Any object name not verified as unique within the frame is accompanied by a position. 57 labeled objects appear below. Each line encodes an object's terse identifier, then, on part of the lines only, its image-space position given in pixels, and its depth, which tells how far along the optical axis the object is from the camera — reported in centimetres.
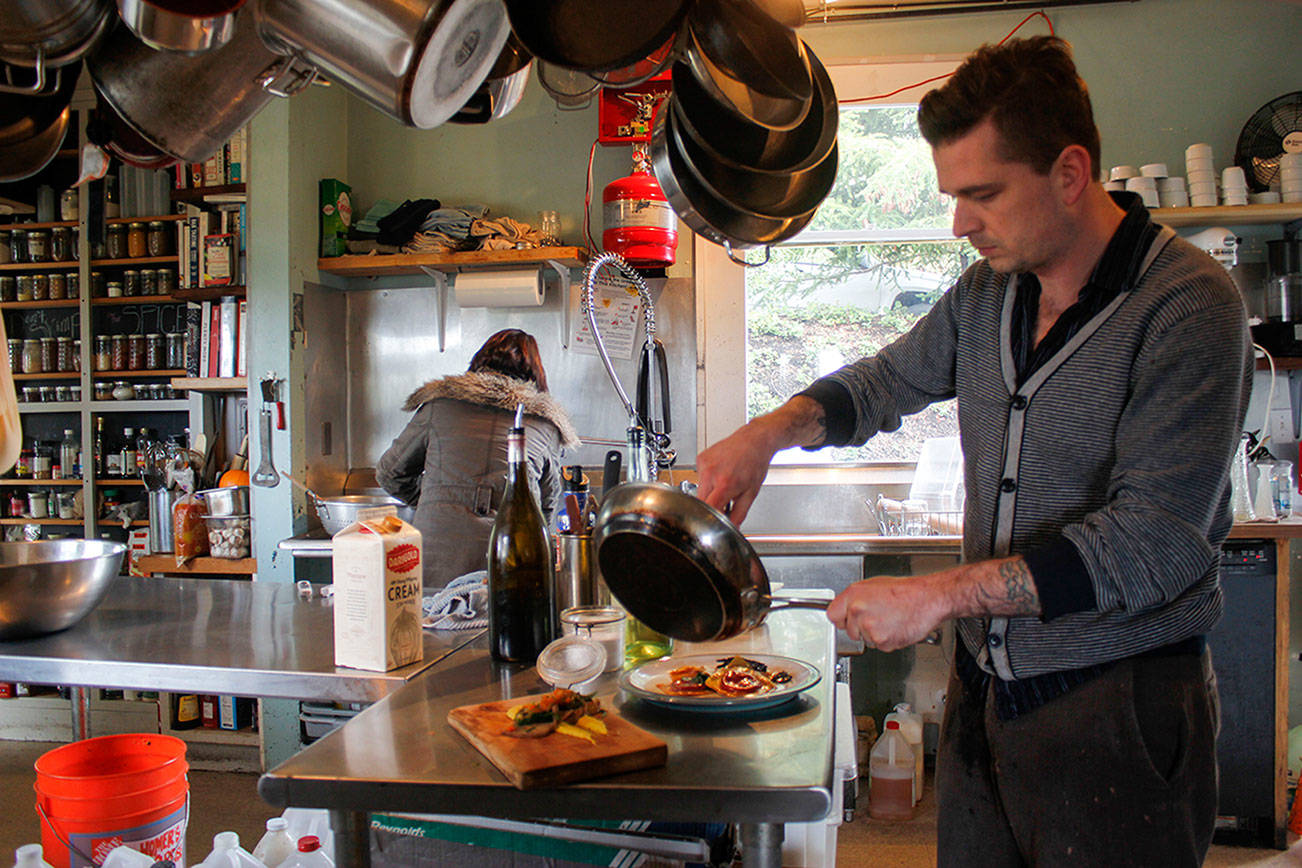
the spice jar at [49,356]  447
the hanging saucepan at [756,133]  144
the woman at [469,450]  285
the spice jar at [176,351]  427
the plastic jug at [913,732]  334
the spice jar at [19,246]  446
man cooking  120
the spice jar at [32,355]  446
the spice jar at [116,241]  430
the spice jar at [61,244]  442
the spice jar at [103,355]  436
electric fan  349
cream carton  143
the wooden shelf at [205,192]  393
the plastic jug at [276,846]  167
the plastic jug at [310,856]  161
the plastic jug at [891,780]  322
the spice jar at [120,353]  434
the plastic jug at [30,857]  151
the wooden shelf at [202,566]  373
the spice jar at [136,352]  430
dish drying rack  350
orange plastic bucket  177
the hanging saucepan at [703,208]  147
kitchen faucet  154
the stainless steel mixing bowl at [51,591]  163
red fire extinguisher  354
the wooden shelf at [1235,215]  343
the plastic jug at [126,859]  163
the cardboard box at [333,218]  394
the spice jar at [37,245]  441
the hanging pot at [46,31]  112
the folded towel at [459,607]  179
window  389
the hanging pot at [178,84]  130
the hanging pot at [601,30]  113
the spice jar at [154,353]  428
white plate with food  124
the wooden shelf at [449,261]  379
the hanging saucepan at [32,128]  148
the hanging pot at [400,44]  104
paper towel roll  381
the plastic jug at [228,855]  157
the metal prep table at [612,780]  101
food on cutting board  112
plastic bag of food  374
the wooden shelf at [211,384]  387
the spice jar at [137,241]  426
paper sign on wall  404
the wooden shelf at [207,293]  389
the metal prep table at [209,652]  146
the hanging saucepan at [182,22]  106
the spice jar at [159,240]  423
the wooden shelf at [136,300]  425
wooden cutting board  102
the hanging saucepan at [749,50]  125
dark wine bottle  151
